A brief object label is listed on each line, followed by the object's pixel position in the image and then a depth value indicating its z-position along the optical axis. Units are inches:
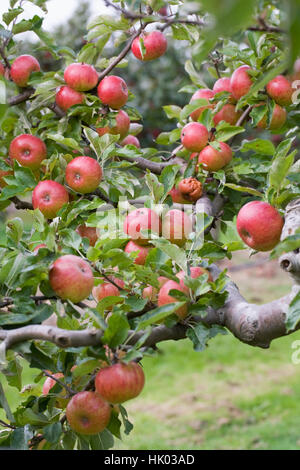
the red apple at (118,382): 69.7
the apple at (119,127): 87.9
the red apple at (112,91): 86.2
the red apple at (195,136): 86.8
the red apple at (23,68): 87.4
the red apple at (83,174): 81.7
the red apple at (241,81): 86.2
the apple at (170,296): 73.3
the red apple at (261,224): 75.3
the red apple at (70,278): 70.9
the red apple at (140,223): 77.5
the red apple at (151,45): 89.8
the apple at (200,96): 92.4
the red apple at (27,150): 85.3
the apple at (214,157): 85.6
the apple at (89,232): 83.8
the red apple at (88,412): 71.9
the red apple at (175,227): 79.0
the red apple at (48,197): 81.4
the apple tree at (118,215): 71.3
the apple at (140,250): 77.9
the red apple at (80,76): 85.9
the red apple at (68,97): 86.4
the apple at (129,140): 93.3
